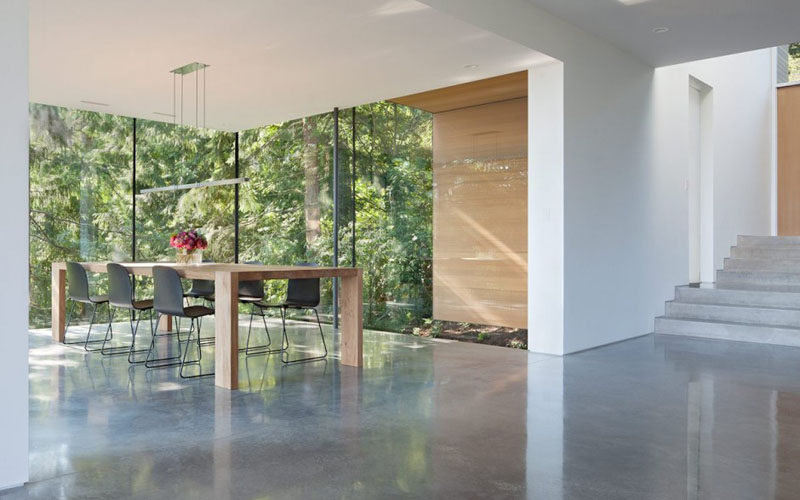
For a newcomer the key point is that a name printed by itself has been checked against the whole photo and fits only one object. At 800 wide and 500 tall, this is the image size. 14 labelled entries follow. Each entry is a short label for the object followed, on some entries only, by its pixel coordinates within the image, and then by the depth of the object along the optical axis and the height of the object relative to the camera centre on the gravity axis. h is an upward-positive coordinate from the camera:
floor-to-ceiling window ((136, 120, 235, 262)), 7.82 +0.90
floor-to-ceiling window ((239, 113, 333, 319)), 7.65 +0.79
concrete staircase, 6.10 -0.51
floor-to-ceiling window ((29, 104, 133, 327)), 6.98 +0.76
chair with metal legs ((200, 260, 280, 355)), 5.98 -0.36
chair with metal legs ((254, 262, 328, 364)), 5.59 -0.35
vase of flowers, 5.72 +0.10
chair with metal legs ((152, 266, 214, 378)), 4.71 -0.30
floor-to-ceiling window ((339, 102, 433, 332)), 7.27 +0.64
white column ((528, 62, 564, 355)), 5.33 +0.41
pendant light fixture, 5.58 +1.68
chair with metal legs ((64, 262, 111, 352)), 5.75 -0.29
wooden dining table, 4.20 -0.32
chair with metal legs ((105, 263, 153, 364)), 5.29 -0.31
